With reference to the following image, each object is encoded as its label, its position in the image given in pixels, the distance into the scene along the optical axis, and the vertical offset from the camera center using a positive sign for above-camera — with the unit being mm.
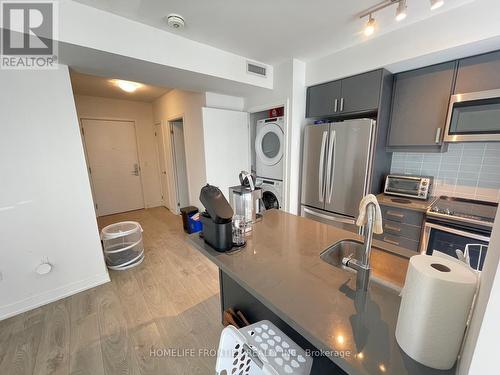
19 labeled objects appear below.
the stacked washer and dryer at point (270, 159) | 2820 -157
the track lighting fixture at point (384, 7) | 1272 +989
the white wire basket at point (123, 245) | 2428 -1201
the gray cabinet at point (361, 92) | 2025 +582
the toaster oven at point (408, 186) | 2055 -406
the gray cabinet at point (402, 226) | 1873 -764
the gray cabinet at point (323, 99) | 2350 +598
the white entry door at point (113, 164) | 4059 -331
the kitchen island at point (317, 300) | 611 -611
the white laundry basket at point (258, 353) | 795 -898
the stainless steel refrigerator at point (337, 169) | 2107 -243
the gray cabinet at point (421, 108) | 1813 +382
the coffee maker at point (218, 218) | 1135 -398
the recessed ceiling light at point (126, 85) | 2965 +955
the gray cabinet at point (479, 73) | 1580 +597
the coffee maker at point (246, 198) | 1495 -372
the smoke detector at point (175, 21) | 1600 +1029
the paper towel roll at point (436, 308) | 509 -425
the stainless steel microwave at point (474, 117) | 1592 +244
